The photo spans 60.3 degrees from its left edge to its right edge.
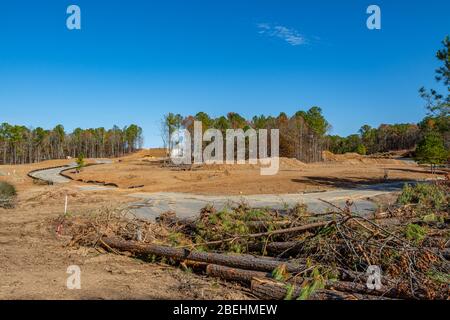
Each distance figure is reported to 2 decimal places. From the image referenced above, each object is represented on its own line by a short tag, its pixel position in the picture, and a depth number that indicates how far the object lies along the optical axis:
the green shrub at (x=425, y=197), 13.43
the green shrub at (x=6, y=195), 18.45
